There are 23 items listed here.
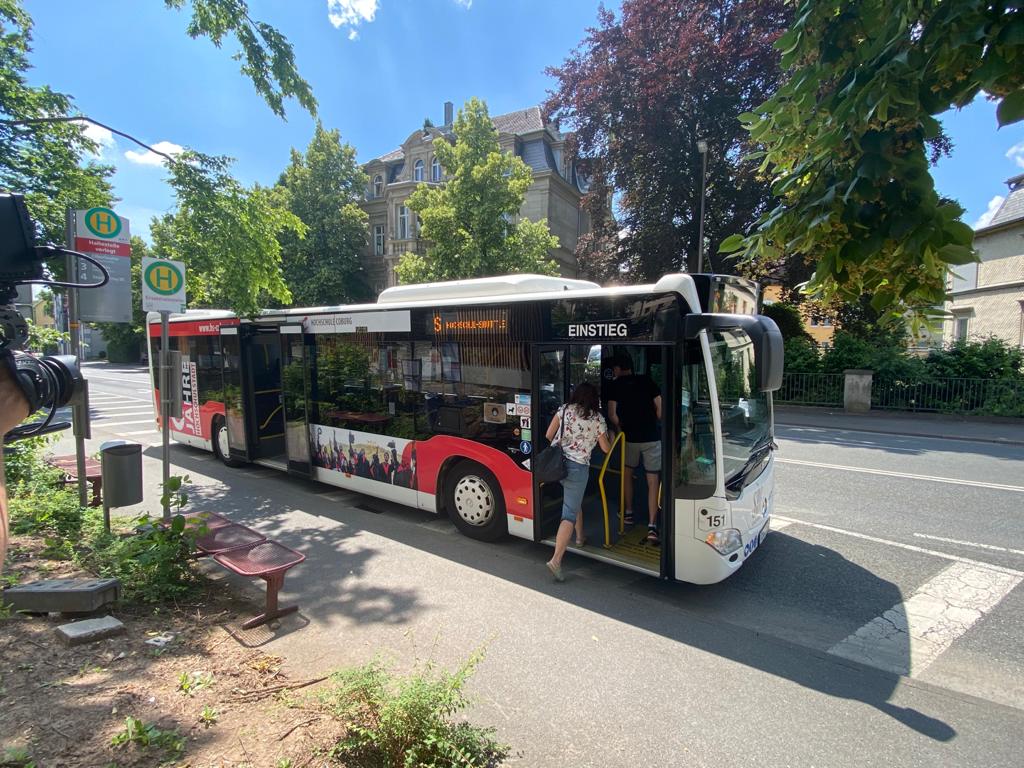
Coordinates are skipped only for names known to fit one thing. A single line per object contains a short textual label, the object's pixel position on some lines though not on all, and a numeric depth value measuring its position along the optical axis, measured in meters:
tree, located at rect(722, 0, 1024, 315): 1.52
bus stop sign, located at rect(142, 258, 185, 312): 5.94
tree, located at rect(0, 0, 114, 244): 7.41
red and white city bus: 4.35
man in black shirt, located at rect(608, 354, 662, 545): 5.27
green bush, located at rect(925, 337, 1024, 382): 14.90
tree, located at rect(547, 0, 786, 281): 19.19
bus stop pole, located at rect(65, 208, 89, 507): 5.43
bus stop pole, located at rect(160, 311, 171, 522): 5.76
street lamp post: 17.59
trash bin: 5.35
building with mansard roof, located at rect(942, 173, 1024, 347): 26.48
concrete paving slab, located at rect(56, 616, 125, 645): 3.54
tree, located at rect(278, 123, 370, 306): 37.12
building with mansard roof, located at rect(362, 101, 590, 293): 33.25
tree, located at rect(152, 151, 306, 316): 8.30
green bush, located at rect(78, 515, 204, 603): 4.35
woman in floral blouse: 4.91
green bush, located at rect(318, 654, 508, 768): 2.42
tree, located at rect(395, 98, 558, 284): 21.59
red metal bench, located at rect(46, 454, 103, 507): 6.80
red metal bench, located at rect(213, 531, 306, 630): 4.14
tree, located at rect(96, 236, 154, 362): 50.02
